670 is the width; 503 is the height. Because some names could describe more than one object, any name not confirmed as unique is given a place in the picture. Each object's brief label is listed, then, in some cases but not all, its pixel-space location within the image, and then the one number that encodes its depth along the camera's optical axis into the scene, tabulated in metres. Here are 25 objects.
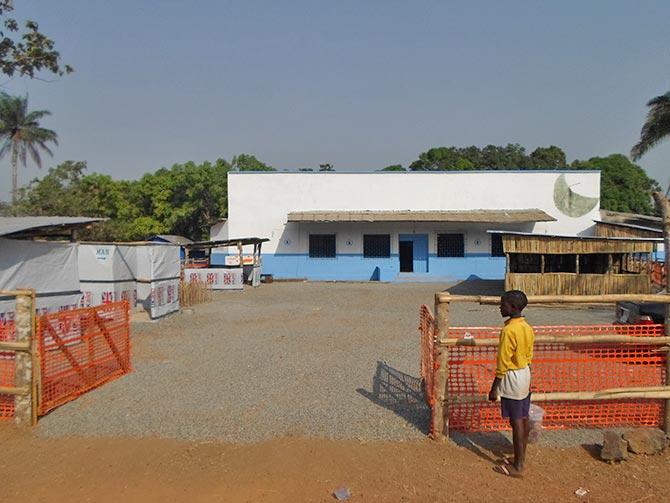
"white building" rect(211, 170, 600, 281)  27.97
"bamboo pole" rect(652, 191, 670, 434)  5.00
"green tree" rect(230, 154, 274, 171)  49.19
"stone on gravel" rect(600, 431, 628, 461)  4.48
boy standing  4.26
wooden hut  17.16
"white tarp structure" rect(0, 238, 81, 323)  9.68
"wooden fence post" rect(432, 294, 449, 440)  4.90
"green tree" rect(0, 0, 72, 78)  11.75
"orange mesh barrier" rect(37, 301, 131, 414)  5.87
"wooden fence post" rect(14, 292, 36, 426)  5.39
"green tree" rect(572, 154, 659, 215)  47.50
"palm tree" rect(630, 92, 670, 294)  24.81
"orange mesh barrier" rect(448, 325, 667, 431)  5.22
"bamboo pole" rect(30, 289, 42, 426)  5.43
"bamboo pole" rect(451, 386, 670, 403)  4.86
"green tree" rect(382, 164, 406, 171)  55.63
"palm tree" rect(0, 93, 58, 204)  41.19
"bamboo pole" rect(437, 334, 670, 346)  4.90
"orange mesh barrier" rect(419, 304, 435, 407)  5.28
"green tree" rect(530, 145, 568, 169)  55.41
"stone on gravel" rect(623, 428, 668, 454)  4.60
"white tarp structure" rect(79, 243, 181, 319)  13.90
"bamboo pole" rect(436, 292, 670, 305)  4.86
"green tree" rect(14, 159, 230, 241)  40.22
